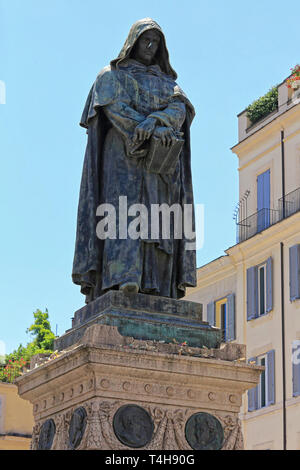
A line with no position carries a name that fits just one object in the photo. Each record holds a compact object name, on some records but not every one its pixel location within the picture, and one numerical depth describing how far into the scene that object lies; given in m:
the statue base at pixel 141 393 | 10.52
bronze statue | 11.77
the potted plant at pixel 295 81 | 38.03
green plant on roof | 40.34
